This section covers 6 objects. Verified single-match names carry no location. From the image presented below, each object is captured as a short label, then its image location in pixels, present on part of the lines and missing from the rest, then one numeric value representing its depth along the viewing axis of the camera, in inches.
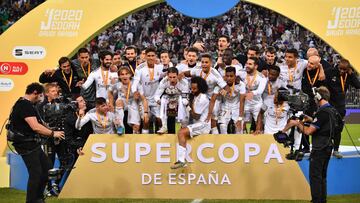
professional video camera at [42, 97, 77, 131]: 447.2
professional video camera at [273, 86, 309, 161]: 427.8
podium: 481.4
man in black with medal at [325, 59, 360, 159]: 512.7
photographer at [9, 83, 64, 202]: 416.2
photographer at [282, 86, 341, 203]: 414.3
